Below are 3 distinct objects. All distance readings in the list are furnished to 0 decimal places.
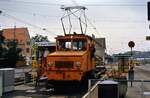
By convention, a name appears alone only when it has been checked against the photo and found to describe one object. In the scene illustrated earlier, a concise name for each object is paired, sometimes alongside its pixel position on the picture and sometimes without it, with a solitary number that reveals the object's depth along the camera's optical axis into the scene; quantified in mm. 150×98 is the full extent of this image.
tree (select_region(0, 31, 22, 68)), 44612
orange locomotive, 14449
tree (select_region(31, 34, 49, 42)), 93701
